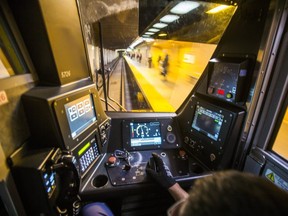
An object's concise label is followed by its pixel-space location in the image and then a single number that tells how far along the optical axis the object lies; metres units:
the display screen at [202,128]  1.26
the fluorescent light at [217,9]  1.41
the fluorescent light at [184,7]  1.45
